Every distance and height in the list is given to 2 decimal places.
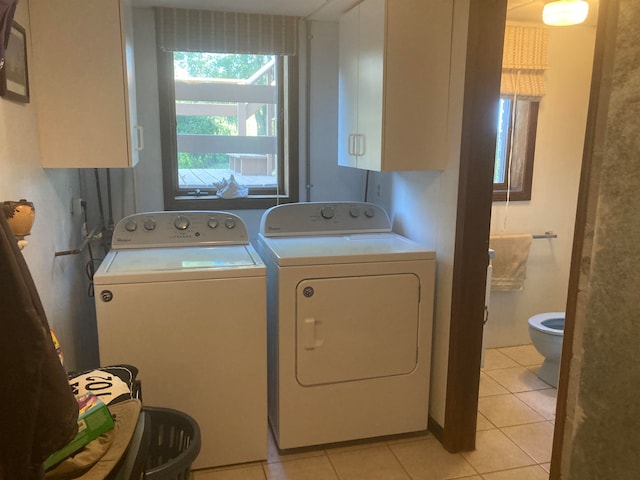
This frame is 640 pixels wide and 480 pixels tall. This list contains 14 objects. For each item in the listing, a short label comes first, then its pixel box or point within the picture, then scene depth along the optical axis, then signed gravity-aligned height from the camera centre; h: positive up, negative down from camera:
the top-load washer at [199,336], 2.10 -0.78
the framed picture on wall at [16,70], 1.63 +0.25
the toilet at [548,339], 3.07 -1.10
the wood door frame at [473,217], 2.14 -0.28
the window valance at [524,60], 3.17 +0.56
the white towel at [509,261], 3.39 -0.71
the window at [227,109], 2.83 +0.22
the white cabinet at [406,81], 2.29 +0.31
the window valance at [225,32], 2.76 +0.62
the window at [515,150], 3.41 +0.01
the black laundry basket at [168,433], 2.05 -1.13
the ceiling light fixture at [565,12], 2.30 +0.62
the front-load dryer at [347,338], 2.32 -0.86
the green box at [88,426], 1.18 -0.67
